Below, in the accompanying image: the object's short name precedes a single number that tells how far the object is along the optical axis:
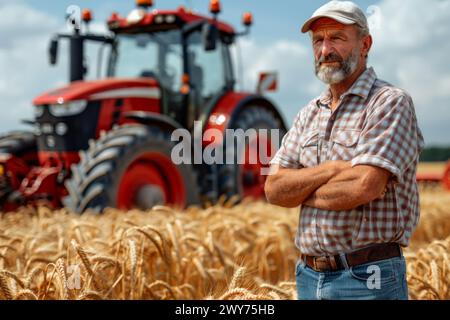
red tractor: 6.64
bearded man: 2.19
